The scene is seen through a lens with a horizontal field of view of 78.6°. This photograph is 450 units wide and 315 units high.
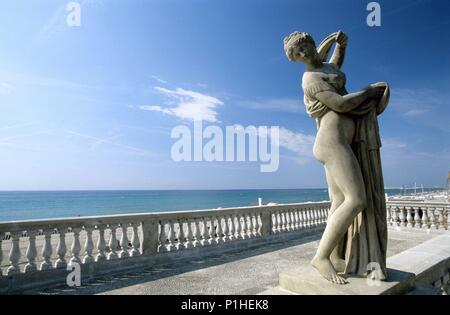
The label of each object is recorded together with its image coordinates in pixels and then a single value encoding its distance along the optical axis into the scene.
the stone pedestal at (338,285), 2.31
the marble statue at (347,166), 2.55
